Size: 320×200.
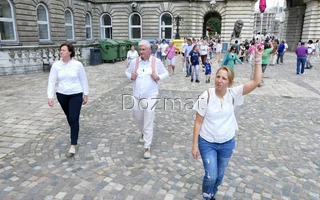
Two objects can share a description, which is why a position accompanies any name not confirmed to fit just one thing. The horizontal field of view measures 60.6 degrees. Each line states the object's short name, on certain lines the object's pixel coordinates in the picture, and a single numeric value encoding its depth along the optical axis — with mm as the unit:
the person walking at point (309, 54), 17891
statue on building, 28250
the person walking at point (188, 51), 13453
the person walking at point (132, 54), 11886
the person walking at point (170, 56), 13726
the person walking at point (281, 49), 19936
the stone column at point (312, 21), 30373
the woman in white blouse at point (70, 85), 4539
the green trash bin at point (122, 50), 21311
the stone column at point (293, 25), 36312
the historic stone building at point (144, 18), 22969
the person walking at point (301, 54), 14648
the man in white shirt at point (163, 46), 17214
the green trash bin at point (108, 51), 19844
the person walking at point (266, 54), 10984
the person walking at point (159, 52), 18095
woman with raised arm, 2840
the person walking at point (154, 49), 17906
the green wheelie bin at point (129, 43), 23953
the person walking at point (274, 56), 18034
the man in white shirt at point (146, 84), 4441
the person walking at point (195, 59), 11477
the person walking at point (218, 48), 21814
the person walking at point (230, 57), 10125
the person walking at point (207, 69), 11555
